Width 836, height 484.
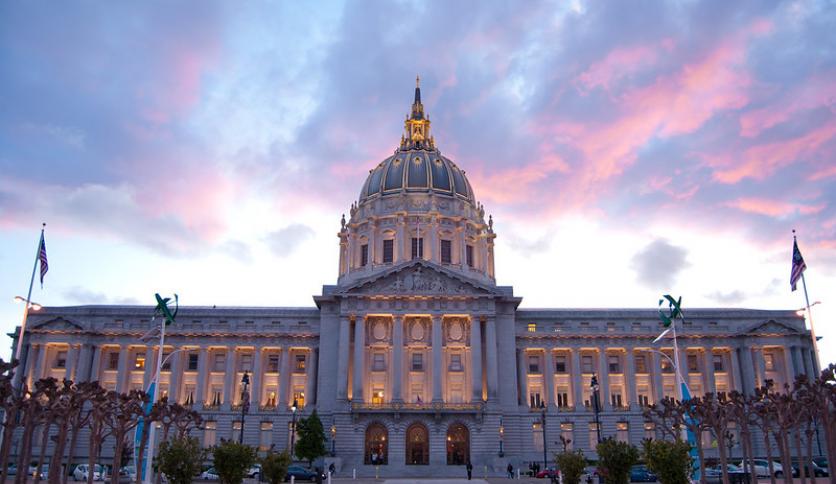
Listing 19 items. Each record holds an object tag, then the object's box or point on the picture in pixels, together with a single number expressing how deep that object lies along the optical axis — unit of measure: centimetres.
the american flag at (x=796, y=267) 4550
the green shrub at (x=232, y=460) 3675
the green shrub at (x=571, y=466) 4175
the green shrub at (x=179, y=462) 3688
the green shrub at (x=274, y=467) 3947
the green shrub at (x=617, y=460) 3784
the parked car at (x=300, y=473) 6056
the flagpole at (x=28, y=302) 4285
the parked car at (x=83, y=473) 5844
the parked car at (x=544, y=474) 6550
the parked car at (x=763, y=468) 6181
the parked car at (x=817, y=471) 6012
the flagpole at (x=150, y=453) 4238
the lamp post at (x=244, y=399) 5509
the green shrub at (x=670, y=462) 3536
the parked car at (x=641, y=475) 5702
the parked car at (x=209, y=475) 5912
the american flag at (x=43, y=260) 4540
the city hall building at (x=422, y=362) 7583
